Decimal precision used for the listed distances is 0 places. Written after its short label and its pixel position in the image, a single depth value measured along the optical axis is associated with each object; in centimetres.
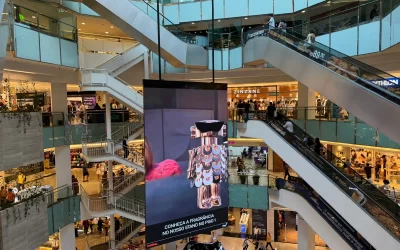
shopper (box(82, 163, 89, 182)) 2053
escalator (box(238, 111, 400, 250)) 881
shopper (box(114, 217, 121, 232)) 1847
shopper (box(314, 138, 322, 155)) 1201
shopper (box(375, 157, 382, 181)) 1583
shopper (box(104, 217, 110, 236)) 1982
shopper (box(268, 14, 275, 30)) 1401
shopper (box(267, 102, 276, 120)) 1367
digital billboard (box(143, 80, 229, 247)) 716
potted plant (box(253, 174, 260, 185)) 1542
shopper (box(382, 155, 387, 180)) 1607
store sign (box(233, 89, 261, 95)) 2350
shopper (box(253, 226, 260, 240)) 1975
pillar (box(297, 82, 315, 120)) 1792
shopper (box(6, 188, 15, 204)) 991
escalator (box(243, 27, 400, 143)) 749
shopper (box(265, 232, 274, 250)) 1821
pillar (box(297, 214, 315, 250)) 1592
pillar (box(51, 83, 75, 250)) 1443
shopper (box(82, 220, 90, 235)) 1955
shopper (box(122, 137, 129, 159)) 1454
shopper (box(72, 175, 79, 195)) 1509
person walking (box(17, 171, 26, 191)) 1441
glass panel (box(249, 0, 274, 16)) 1705
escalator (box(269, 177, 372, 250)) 1151
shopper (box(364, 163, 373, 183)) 1496
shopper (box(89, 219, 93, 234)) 2001
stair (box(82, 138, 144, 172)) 1364
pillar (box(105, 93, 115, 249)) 1402
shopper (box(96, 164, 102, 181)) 2113
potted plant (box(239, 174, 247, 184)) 1585
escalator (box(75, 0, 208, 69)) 1183
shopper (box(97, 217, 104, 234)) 1978
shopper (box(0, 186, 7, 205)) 966
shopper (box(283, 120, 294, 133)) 1286
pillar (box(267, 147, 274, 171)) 2091
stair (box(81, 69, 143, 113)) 1258
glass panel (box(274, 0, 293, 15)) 1667
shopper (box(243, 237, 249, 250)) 1750
